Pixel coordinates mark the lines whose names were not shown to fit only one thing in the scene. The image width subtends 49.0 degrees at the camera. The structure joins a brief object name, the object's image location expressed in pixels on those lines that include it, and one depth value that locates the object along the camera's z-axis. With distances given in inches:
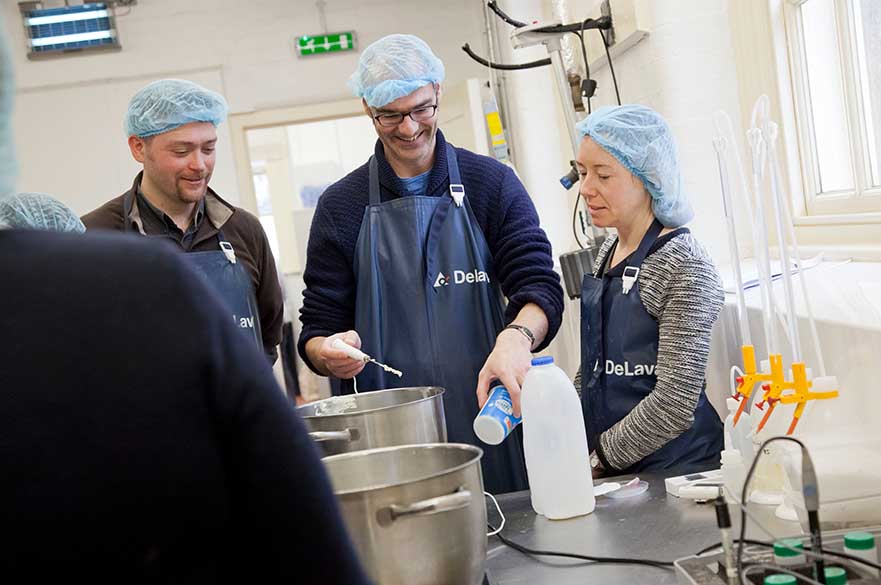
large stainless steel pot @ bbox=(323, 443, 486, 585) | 39.0
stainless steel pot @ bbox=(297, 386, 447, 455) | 53.1
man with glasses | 80.0
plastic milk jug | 57.2
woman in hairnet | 68.3
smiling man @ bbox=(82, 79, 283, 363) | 93.7
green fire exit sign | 218.8
